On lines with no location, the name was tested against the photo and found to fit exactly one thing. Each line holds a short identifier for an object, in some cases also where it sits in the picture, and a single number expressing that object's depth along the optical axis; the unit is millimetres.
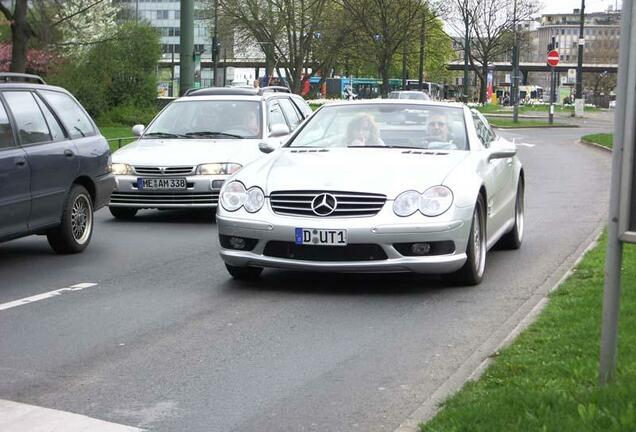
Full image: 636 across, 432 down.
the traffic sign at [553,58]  50162
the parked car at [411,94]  48706
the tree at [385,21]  53781
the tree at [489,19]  92125
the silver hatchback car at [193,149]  13883
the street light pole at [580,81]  58597
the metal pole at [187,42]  23344
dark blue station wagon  10164
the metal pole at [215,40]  55906
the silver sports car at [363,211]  8703
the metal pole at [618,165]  4891
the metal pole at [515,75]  50281
